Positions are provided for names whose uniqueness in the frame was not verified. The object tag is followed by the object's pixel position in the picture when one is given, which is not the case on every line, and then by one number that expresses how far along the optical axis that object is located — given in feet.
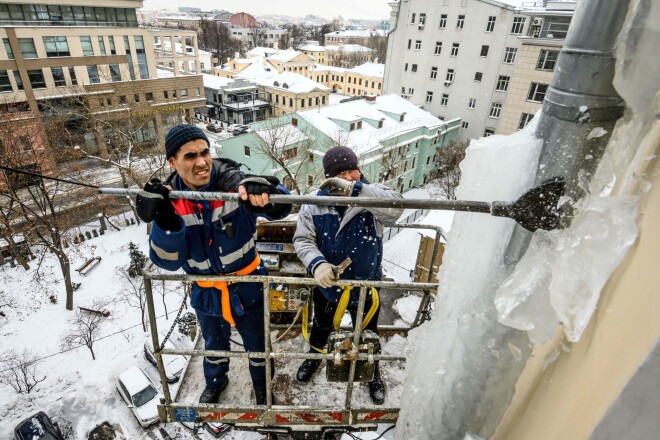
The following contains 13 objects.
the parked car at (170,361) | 41.57
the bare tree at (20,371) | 42.22
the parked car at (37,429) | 36.52
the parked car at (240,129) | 113.80
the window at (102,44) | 88.57
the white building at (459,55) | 86.89
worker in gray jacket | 10.30
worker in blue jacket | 9.18
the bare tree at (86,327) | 46.21
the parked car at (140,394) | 39.27
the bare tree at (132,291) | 51.85
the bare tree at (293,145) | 66.89
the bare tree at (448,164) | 81.56
